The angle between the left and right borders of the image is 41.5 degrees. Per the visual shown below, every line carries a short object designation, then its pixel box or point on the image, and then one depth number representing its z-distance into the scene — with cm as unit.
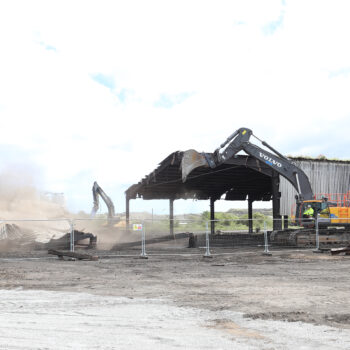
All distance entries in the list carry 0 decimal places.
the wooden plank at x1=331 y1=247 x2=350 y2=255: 2030
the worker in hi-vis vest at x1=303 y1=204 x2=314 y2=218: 2352
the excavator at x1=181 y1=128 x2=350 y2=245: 2370
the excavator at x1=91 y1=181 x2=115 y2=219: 3634
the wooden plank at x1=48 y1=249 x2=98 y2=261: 1863
